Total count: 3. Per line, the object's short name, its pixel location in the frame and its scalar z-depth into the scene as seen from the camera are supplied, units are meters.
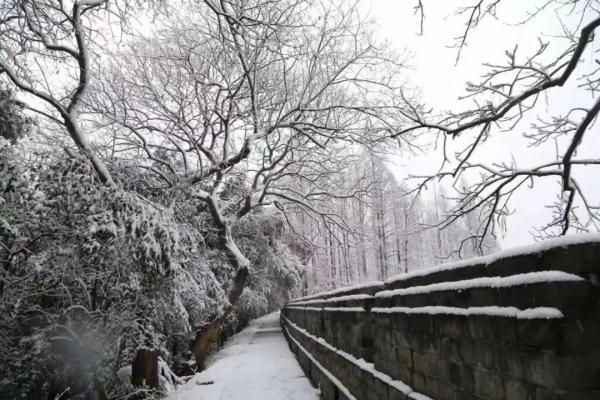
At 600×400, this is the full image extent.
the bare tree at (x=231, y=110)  13.89
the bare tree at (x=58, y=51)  6.46
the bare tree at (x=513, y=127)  4.43
